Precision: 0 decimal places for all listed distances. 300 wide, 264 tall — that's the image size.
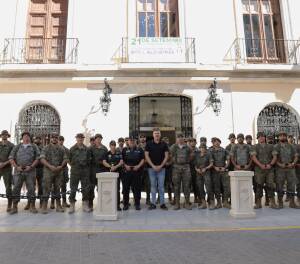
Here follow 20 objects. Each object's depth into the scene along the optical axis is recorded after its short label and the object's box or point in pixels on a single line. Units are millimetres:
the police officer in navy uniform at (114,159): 7863
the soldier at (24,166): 7434
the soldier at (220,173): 7965
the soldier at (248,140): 8466
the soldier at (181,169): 7852
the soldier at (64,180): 7871
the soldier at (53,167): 7539
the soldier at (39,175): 8045
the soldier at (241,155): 8039
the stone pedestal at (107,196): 6621
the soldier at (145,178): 8461
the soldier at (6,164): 7629
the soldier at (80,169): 7633
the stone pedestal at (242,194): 6820
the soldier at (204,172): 7945
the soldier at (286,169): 7965
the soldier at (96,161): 7875
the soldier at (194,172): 8195
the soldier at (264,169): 8000
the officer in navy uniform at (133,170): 7816
